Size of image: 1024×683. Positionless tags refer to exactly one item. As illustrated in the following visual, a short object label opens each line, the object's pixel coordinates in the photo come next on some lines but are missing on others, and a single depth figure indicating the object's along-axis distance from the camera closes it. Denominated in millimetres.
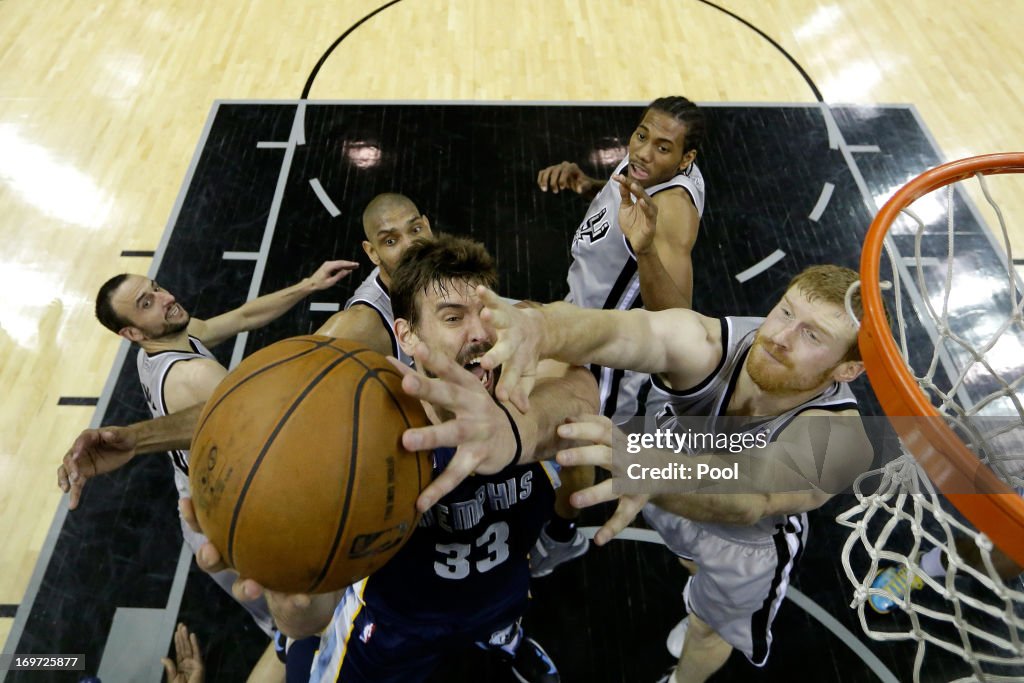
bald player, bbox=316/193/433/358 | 3086
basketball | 1641
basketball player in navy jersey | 2234
